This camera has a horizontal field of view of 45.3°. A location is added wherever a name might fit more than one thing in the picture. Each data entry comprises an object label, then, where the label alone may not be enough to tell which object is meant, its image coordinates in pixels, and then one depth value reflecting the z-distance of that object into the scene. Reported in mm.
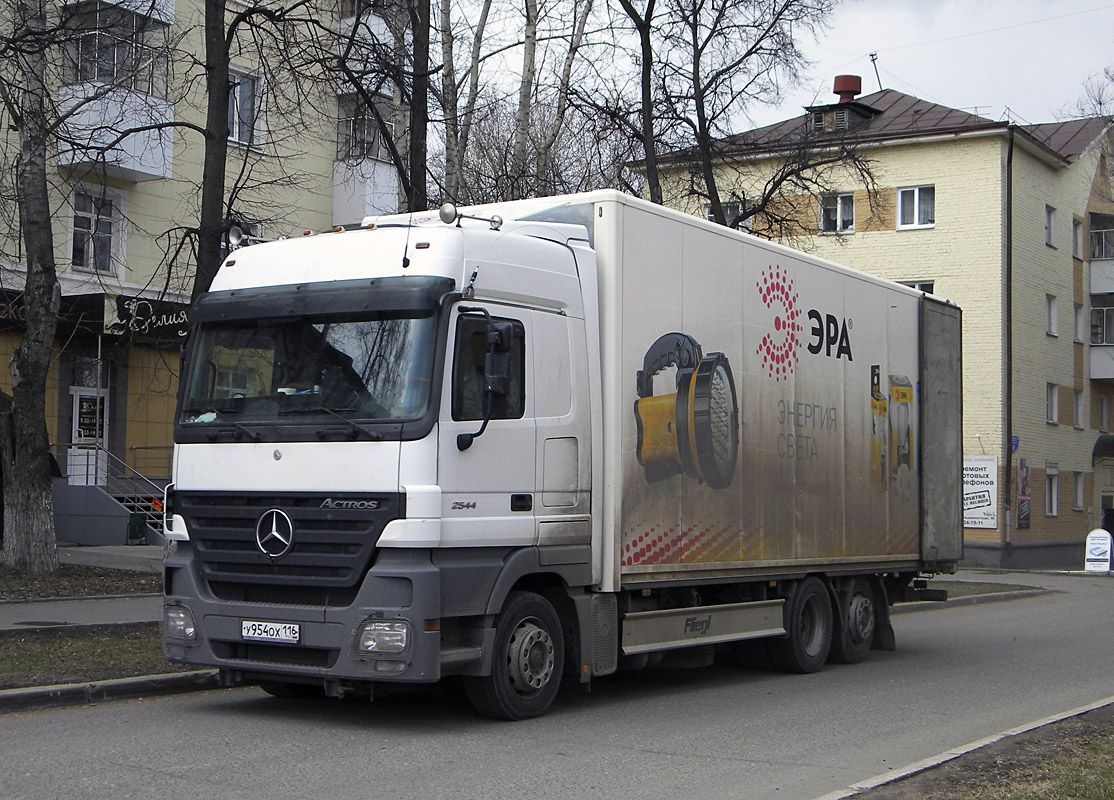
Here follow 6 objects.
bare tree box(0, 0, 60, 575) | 16391
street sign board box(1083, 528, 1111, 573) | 33625
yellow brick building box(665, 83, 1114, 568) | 38281
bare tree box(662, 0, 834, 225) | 20844
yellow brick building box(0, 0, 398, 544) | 22359
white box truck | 8133
